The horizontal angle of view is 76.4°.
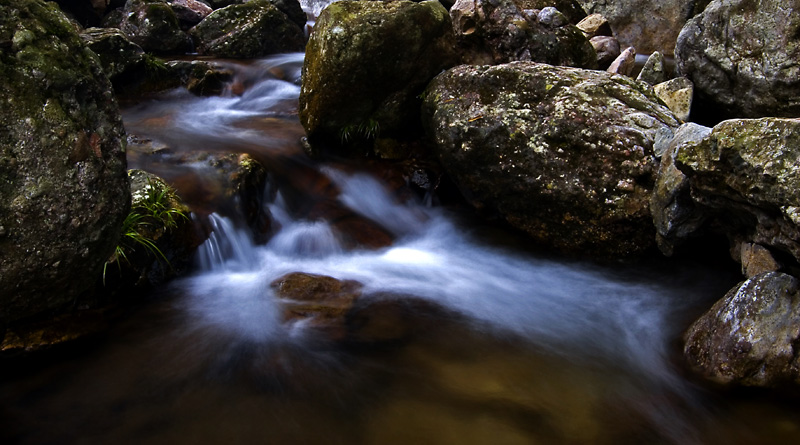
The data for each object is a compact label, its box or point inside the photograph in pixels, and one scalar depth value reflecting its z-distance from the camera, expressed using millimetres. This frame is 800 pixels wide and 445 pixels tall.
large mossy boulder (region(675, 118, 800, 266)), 3071
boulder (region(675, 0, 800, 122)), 5164
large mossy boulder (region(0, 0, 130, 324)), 2756
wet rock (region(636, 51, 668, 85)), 6637
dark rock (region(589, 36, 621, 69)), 8523
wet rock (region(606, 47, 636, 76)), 7328
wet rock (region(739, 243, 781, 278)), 3518
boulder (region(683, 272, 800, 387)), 3213
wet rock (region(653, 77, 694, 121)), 5777
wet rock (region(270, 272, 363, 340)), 4109
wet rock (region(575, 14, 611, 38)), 9641
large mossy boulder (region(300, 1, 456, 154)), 5953
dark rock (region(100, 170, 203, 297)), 4250
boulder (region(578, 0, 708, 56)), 10695
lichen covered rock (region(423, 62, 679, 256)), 4797
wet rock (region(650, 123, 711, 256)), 4062
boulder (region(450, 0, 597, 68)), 6812
